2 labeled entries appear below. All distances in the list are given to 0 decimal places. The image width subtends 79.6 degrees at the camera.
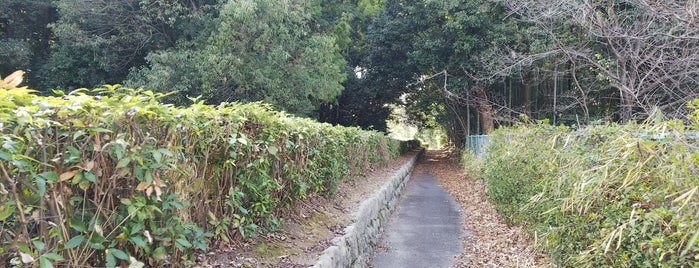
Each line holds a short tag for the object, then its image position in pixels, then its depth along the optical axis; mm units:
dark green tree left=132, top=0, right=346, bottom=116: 13539
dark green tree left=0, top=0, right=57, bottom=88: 14672
